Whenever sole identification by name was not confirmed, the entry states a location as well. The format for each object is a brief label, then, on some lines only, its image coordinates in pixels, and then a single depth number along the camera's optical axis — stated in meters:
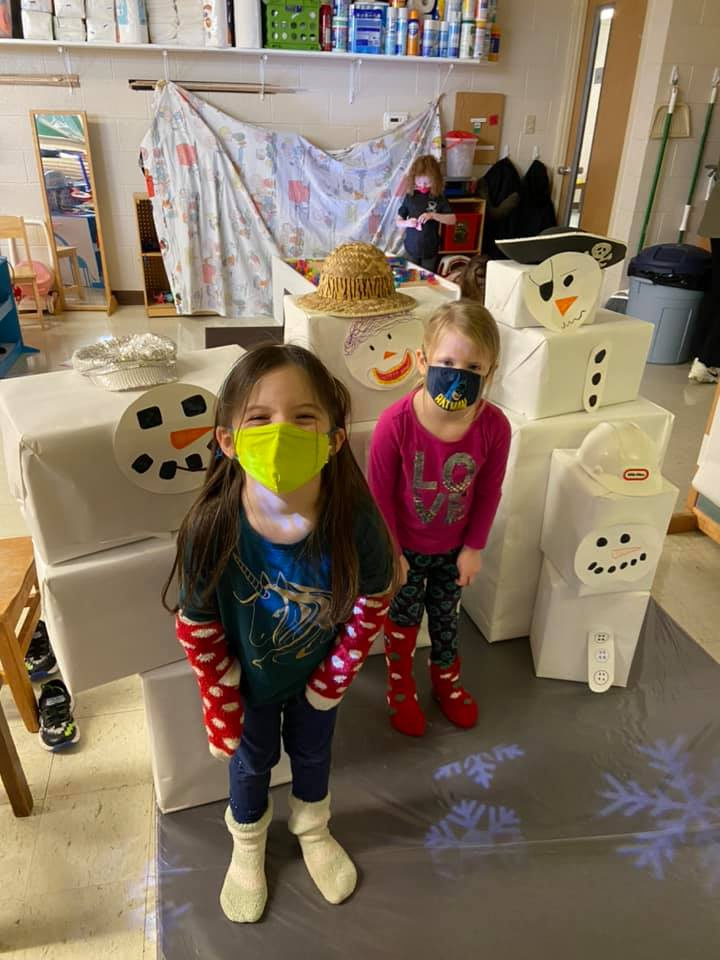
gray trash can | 3.80
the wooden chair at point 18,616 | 1.39
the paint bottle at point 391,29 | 4.36
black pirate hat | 1.60
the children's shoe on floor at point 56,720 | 1.51
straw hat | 1.56
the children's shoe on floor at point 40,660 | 1.67
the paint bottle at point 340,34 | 4.35
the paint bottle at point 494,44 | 4.65
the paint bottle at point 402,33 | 4.36
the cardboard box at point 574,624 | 1.62
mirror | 4.39
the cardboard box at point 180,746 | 1.26
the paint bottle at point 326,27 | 4.34
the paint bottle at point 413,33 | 4.39
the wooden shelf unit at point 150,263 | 4.70
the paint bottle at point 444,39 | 4.47
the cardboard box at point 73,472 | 1.03
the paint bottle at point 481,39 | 4.47
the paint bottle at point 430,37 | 4.42
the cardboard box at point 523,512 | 1.63
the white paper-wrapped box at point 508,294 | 1.59
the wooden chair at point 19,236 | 4.27
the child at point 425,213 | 4.41
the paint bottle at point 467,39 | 4.48
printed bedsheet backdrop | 4.46
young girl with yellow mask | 0.90
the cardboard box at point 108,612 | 1.11
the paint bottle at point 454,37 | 4.46
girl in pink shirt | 1.27
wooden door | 4.32
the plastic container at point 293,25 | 4.26
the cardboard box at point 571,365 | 1.59
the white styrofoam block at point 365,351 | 1.52
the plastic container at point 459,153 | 4.75
